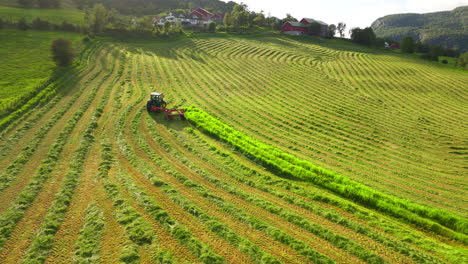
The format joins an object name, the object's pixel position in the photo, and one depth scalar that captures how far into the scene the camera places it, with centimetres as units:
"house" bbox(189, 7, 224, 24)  11926
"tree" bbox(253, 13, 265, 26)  10909
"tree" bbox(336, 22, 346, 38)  11881
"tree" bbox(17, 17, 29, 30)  5869
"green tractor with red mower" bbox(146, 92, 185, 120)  2634
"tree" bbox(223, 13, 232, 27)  9899
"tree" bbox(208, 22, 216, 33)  8581
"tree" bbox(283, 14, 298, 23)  11296
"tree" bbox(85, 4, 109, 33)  6394
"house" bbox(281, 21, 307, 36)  9769
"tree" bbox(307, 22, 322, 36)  9669
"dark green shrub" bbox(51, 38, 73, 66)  3877
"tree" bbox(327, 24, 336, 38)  10010
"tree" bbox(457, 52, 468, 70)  7111
